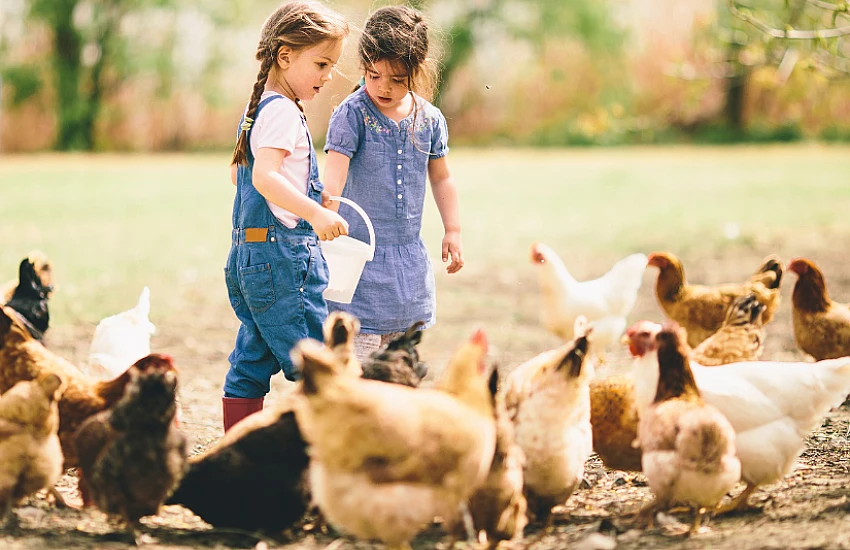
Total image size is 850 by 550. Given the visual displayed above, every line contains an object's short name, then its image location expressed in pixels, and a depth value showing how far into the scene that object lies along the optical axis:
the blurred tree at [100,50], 24.62
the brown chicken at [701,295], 5.49
